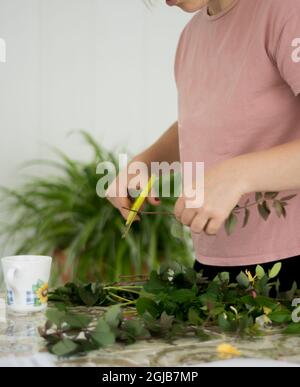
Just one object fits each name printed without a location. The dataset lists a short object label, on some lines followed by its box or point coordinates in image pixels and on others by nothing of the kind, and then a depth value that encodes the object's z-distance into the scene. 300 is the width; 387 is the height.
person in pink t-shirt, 1.53
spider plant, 3.16
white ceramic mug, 1.35
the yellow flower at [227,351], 1.12
